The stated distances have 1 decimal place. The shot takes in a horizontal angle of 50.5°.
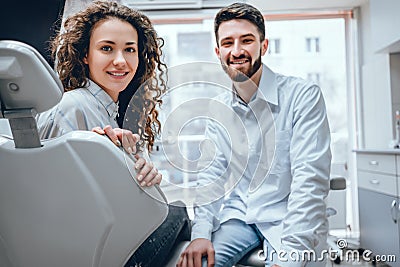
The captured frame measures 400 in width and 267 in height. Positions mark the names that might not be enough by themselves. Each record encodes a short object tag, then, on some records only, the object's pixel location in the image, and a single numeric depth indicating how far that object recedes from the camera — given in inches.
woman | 34.7
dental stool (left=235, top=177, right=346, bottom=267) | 35.5
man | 35.1
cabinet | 44.3
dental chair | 28.9
